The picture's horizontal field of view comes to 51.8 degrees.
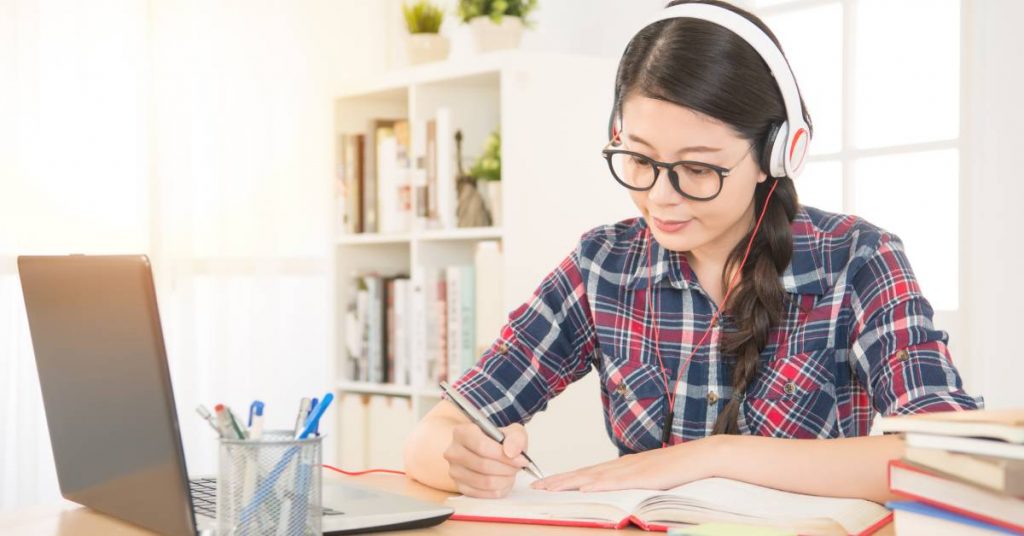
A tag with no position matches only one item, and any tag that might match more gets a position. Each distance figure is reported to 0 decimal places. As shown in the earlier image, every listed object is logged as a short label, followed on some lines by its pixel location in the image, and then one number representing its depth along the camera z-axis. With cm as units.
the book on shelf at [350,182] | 318
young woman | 127
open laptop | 93
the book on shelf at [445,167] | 291
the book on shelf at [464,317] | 288
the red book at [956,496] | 83
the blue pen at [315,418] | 93
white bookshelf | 272
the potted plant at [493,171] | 281
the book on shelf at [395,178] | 307
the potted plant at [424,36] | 310
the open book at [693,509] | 106
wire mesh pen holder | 89
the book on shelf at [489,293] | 278
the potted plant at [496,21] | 293
